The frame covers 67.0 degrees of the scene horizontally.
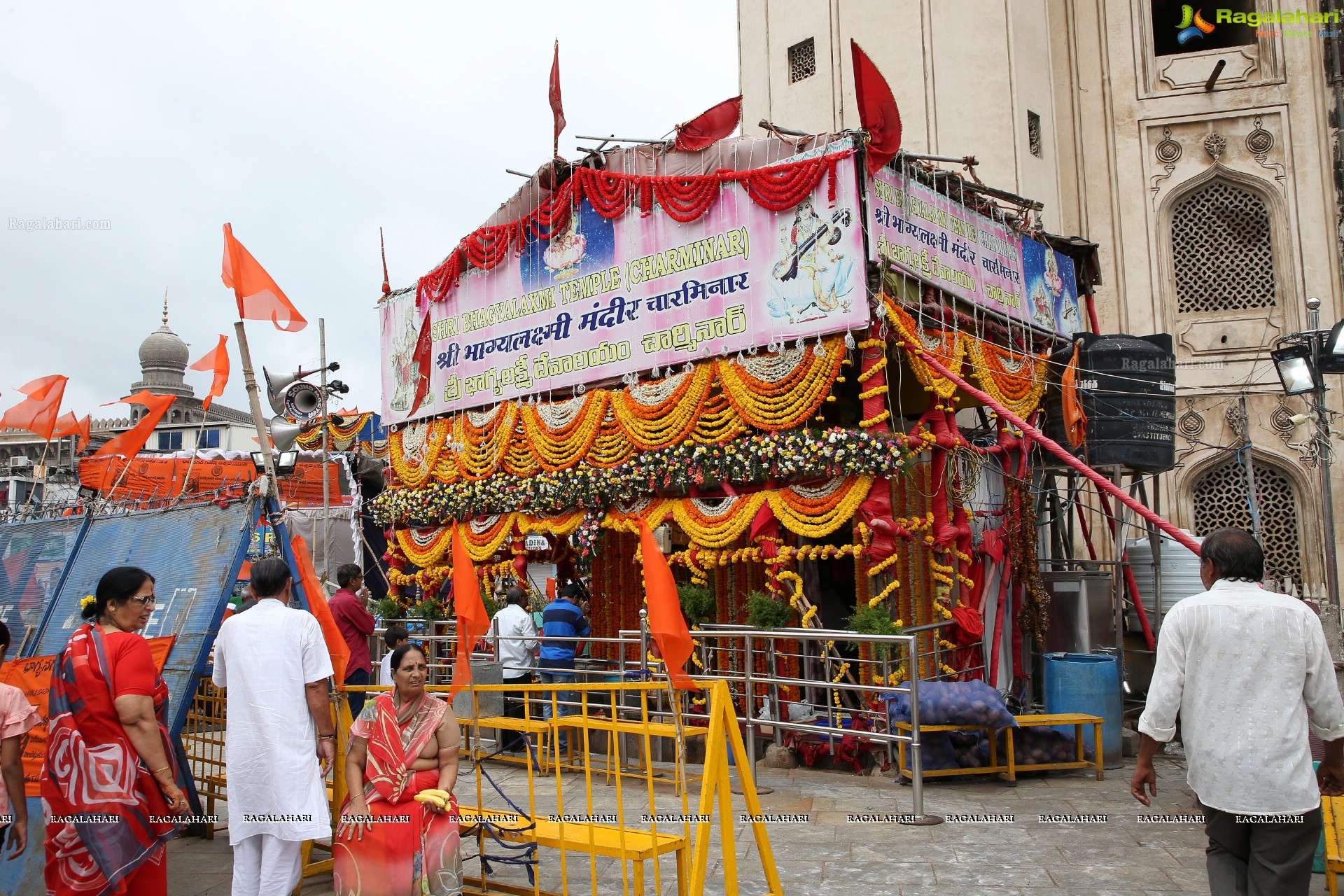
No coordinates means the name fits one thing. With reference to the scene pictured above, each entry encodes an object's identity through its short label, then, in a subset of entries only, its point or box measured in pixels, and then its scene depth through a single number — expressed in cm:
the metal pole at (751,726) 802
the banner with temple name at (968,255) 1002
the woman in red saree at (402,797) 454
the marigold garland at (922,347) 973
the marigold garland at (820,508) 948
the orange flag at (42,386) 1034
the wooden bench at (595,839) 470
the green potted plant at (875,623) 898
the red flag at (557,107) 1275
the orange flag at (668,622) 485
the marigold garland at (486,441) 1310
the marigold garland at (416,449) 1422
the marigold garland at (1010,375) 1093
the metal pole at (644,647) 834
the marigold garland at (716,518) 1021
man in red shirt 771
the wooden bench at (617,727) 534
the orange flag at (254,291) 648
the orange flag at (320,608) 572
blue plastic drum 909
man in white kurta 455
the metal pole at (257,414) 589
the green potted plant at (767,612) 973
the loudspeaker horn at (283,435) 1205
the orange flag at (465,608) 577
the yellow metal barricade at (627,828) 452
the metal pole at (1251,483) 1064
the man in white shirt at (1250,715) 378
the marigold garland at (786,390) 978
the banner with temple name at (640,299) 993
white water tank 1205
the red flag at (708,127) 1134
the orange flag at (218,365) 834
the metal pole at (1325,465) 973
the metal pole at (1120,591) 1034
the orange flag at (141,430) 895
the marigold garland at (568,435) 1184
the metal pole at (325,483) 1267
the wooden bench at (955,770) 797
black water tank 1112
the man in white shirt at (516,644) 1009
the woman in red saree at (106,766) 450
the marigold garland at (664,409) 1081
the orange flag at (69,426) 1154
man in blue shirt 963
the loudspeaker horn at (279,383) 1250
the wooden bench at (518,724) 636
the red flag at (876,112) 955
